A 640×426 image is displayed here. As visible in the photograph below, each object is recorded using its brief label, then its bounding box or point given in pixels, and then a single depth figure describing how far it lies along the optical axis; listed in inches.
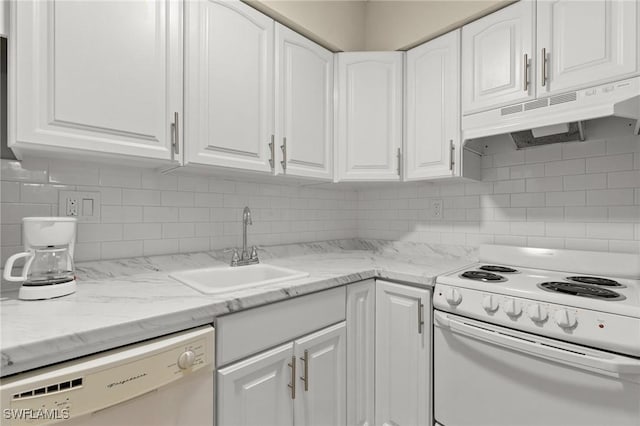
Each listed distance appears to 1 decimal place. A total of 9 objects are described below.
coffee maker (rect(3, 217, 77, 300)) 38.8
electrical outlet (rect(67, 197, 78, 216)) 49.8
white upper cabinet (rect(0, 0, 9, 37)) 36.3
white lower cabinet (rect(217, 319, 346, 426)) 41.8
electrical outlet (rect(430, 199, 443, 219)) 80.7
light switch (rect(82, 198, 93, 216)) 51.3
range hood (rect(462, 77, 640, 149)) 47.1
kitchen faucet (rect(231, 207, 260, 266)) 67.1
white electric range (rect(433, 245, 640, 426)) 38.9
